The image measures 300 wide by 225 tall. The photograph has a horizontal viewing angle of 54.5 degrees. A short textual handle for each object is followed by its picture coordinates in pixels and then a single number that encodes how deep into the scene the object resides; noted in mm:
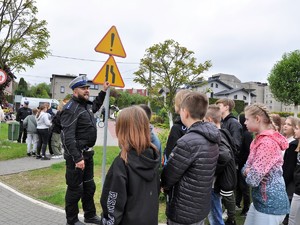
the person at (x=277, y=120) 4729
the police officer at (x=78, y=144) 4199
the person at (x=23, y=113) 14330
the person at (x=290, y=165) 4344
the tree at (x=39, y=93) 70025
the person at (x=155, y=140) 3812
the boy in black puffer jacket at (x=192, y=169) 2584
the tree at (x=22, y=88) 67900
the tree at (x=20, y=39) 12523
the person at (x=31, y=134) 10789
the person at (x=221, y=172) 3228
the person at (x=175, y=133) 3752
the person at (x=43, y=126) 10406
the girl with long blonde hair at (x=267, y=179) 2834
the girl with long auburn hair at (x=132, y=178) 2379
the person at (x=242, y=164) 5125
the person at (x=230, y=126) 4403
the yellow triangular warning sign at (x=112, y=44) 4860
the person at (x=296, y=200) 3857
